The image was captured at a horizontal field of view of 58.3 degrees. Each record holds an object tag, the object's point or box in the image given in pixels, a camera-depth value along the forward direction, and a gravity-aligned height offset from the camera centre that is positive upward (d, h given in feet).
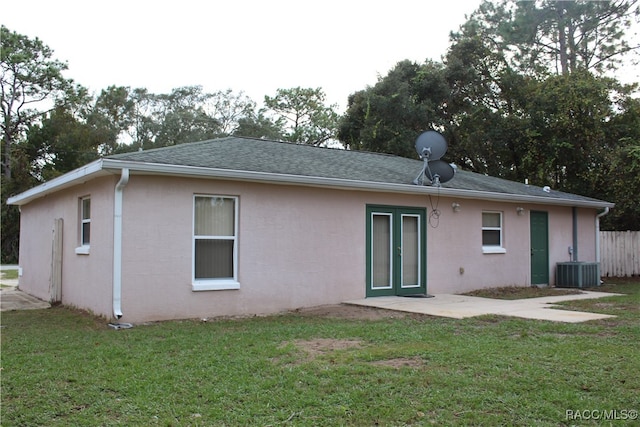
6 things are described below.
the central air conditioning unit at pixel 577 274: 50.62 -3.00
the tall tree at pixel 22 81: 113.50 +32.91
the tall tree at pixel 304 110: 146.61 +34.75
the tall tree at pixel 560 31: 91.20 +34.68
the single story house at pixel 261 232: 30.35 +0.53
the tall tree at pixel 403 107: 86.07 +20.35
